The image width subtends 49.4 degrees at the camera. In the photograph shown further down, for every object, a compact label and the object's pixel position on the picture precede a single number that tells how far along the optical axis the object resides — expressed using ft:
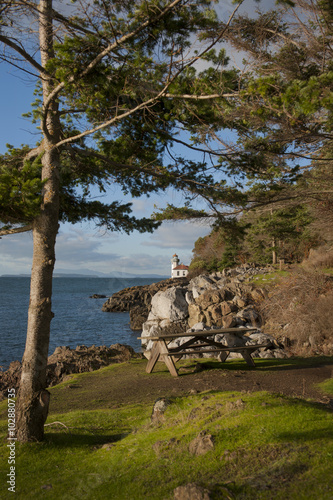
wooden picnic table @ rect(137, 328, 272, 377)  28.99
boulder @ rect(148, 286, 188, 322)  60.90
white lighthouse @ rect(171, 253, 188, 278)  261.65
